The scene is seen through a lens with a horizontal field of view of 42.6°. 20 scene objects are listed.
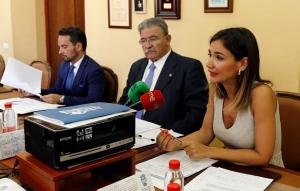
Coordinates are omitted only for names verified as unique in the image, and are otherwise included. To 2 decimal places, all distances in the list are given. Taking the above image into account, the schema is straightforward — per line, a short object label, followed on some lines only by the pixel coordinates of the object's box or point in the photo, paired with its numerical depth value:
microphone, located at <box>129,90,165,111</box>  1.61
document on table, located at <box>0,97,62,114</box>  2.33
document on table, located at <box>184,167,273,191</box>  1.29
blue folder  1.23
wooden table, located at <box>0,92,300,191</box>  1.31
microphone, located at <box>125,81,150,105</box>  1.70
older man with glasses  2.20
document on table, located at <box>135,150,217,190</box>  1.42
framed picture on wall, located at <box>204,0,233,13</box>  2.62
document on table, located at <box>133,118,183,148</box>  1.76
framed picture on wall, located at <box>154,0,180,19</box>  2.96
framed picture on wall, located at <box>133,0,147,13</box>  3.23
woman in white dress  1.54
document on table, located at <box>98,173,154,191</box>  1.12
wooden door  4.61
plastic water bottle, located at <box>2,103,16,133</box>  1.81
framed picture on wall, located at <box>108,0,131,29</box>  3.42
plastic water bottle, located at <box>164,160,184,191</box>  1.15
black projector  1.18
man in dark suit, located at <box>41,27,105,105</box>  2.80
